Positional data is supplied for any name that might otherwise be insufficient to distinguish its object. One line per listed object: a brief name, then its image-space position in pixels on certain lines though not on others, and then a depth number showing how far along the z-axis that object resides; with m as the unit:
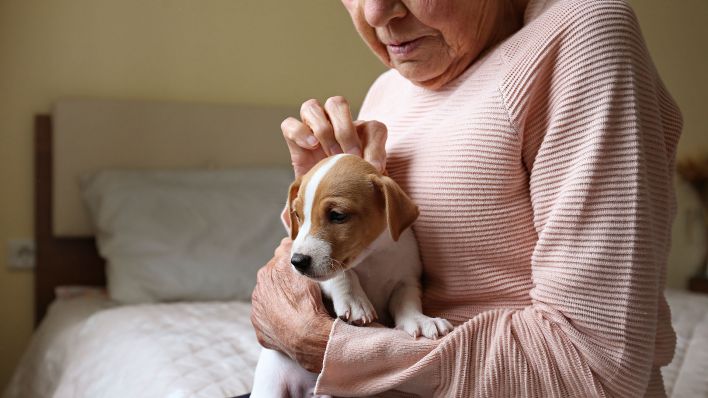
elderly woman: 0.89
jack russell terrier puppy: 0.99
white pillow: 2.40
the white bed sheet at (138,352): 1.58
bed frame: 2.60
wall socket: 2.60
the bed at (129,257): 1.84
